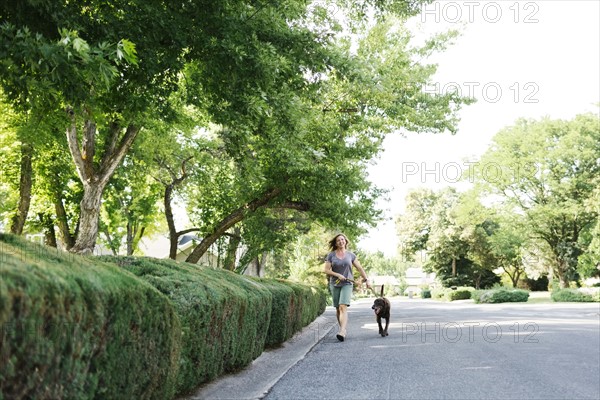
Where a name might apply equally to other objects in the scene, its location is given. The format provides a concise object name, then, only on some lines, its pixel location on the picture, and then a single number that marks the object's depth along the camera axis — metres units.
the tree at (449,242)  61.09
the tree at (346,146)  18.12
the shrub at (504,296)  36.31
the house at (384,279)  148.31
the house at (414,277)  144.75
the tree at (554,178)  46.06
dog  11.16
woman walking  10.74
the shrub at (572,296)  35.94
